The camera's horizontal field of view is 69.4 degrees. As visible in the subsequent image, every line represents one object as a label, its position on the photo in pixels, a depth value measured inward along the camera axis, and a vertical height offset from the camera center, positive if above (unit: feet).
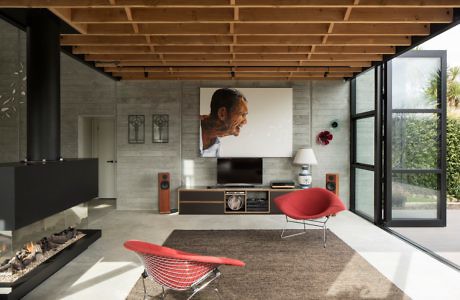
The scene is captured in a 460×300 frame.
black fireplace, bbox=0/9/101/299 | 9.41 -0.77
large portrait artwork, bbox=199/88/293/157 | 22.13 +1.67
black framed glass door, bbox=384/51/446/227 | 16.96 +0.36
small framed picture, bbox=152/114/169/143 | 22.34 +1.21
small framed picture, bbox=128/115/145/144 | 22.36 +1.14
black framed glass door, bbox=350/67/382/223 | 18.06 +0.12
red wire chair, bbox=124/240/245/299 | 8.19 -3.02
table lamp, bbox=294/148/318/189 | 20.85 -0.94
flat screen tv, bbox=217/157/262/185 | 21.71 -1.44
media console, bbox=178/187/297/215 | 20.97 -3.42
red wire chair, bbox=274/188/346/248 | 15.83 -2.76
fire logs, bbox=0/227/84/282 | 9.62 -3.49
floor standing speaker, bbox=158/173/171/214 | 21.02 -2.86
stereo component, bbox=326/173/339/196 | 20.72 -2.24
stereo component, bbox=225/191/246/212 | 21.15 -3.50
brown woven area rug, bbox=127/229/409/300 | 9.84 -4.32
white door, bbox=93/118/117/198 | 25.90 -0.40
